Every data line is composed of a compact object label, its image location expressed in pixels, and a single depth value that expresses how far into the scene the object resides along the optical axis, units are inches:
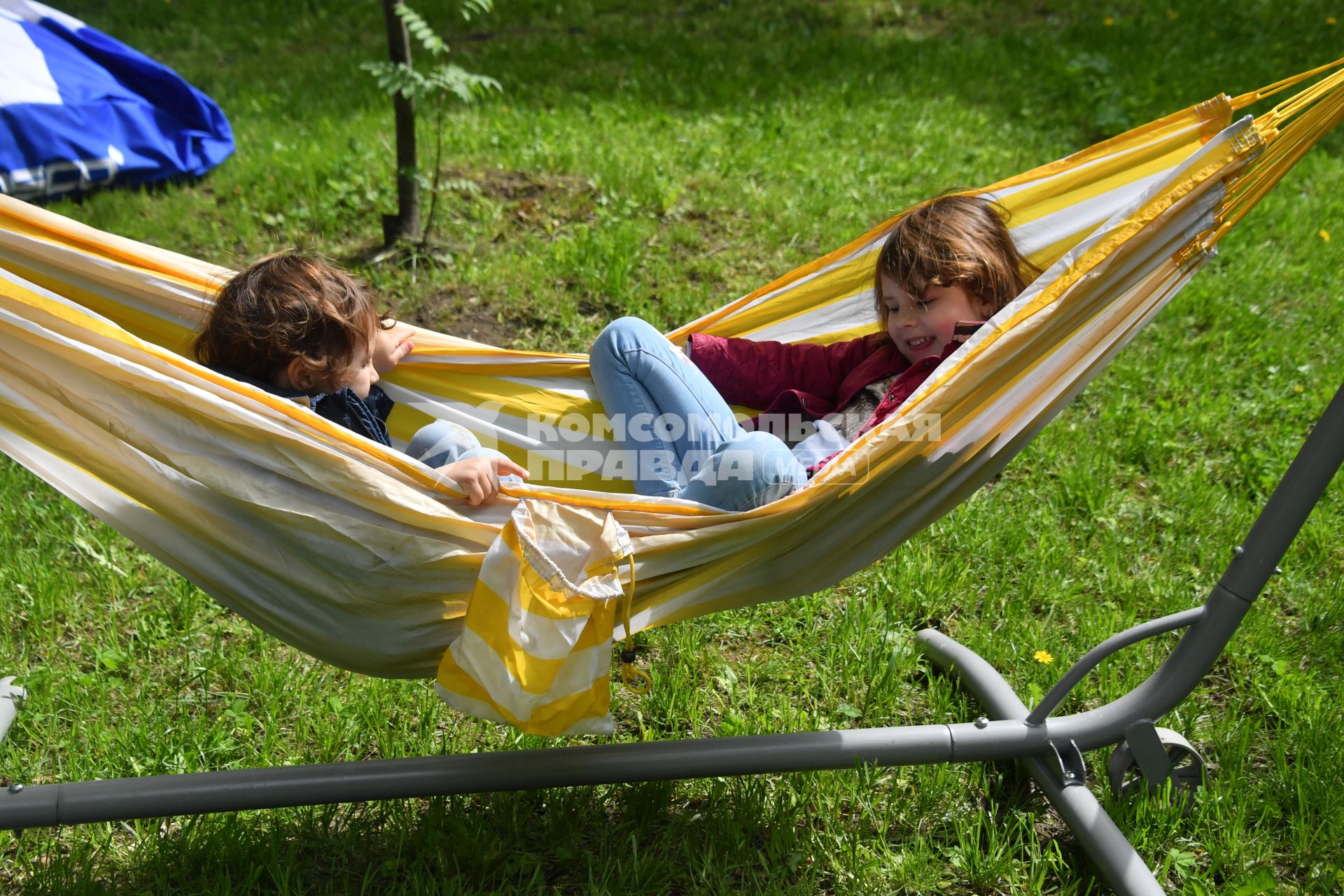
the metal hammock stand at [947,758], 64.0
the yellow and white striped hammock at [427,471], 58.5
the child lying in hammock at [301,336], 70.2
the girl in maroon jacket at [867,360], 78.7
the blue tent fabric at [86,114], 156.1
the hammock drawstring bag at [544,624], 57.6
